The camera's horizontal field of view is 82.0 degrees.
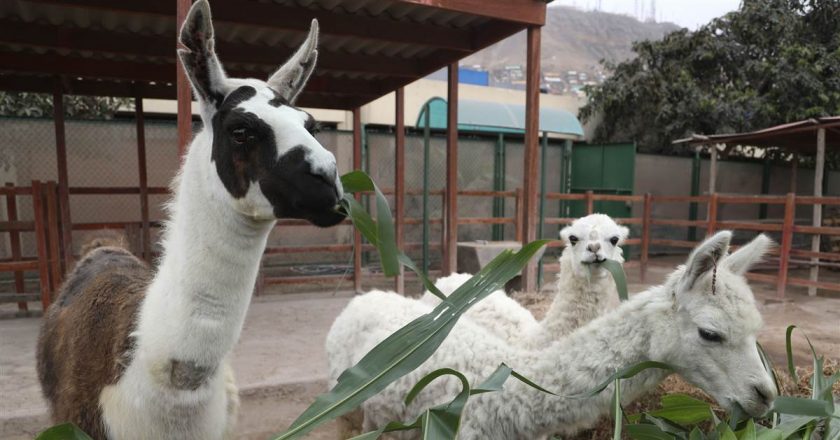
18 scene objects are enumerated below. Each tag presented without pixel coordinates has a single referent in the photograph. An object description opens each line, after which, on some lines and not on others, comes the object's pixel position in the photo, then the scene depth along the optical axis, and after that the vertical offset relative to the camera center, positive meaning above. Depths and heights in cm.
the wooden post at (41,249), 520 -84
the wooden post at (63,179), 584 -9
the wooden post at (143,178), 669 -8
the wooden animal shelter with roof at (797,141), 795 +73
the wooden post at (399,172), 631 +2
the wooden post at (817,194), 812 -40
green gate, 1170 +8
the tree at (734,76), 1238 +273
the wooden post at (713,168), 970 +16
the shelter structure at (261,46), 421 +134
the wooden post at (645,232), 884 -103
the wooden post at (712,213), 809 -63
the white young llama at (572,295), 298 -79
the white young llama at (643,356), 178 -71
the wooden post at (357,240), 679 -94
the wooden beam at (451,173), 572 +1
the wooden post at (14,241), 559 -81
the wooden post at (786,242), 730 -100
